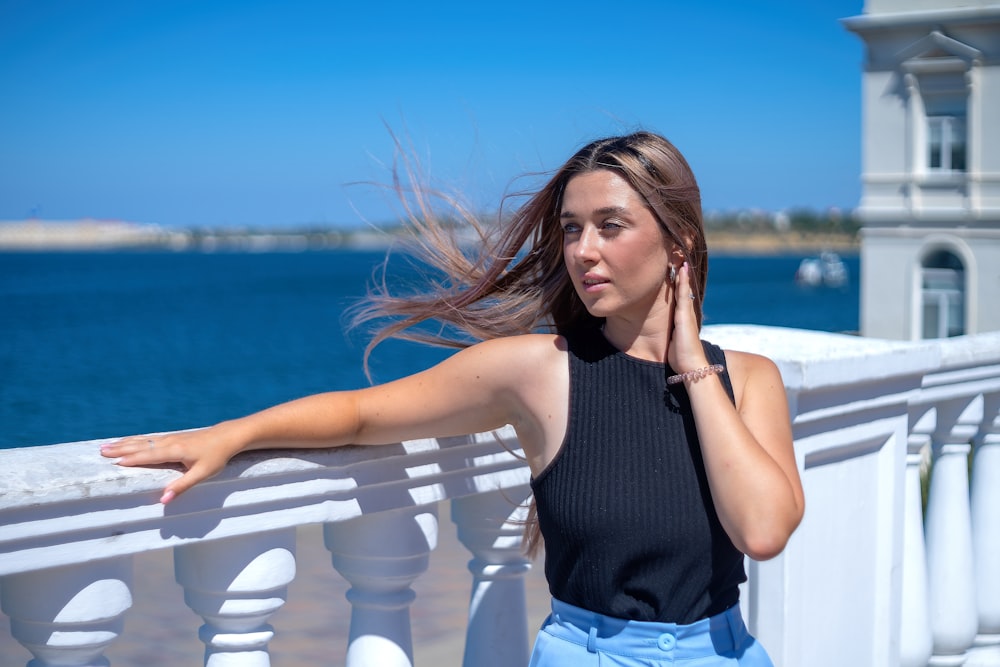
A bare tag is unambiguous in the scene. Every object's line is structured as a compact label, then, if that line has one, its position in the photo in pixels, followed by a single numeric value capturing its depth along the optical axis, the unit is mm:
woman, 1997
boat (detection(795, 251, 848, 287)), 136125
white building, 26078
